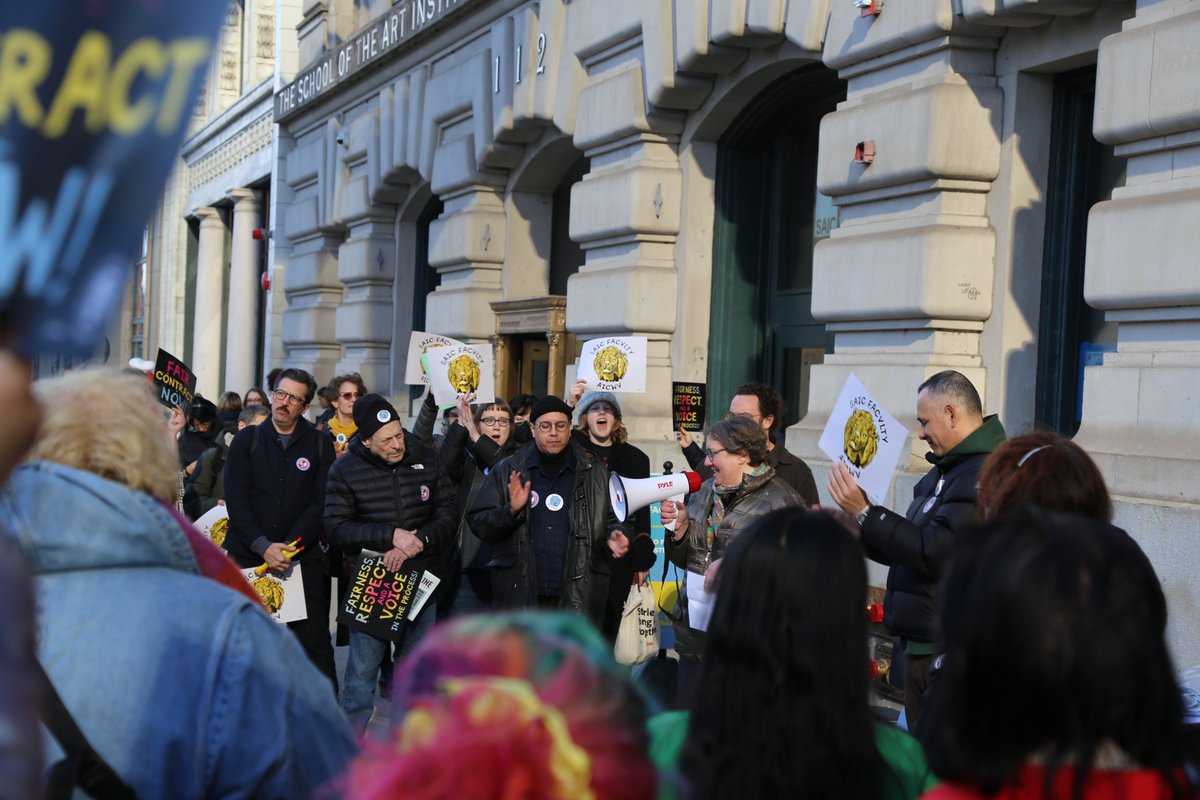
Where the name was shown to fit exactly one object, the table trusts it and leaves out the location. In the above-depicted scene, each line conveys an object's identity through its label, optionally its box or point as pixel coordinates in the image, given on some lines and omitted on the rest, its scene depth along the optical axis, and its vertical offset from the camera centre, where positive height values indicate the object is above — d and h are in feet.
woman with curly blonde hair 6.88 -1.60
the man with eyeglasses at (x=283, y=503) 24.50 -2.81
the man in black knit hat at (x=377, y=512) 22.79 -2.69
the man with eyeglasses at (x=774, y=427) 22.03 -1.02
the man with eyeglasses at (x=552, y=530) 22.00 -2.74
